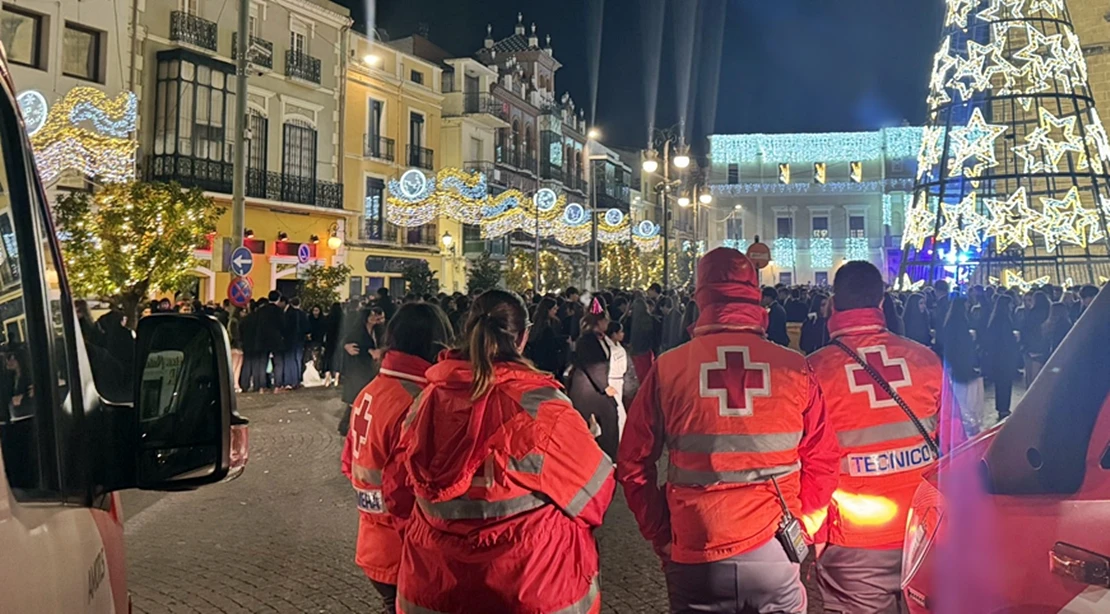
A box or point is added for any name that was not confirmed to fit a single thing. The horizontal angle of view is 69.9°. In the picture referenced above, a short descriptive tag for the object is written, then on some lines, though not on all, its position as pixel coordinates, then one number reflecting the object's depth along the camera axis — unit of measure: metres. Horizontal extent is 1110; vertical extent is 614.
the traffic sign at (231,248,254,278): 13.74
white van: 1.45
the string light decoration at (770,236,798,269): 54.88
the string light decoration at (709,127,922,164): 52.34
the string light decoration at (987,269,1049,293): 21.77
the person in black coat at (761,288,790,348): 11.70
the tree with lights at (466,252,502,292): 30.61
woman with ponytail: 2.48
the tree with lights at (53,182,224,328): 14.52
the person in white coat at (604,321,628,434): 8.04
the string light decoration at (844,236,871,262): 53.59
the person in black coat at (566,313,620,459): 7.36
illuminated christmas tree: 22.00
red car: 1.72
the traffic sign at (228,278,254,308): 14.04
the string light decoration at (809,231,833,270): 54.66
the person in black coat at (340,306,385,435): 7.90
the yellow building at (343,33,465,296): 32.62
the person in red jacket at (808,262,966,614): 3.32
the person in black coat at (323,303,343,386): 15.31
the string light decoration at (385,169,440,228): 24.12
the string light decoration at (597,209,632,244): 33.16
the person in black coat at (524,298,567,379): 8.85
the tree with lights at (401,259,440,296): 27.28
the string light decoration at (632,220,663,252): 37.50
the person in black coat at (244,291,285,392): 13.96
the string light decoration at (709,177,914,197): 53.59
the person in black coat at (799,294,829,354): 11.61
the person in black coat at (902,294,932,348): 10.87
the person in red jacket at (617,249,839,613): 2.87
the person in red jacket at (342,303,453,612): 3.27
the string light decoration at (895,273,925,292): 23.45
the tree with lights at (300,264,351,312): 20.11
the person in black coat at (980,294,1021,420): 10.87
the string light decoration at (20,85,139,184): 16.72
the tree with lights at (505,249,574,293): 35.77
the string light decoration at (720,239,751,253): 52.97
